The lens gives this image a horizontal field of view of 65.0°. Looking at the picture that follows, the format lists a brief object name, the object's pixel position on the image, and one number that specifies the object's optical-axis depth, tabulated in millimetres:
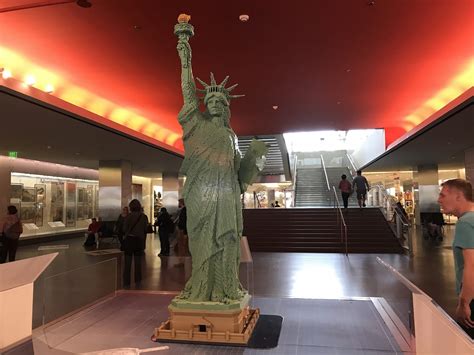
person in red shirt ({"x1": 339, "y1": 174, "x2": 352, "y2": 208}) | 13938
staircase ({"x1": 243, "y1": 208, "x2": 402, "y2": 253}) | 10836
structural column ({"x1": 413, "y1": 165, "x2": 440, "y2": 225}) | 16516
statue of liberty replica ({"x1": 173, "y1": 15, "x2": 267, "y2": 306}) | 3666
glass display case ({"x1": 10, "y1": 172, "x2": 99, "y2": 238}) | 13453
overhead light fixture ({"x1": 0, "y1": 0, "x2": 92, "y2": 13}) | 4422
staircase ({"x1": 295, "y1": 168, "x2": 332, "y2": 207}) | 18444
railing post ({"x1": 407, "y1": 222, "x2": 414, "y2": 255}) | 9434
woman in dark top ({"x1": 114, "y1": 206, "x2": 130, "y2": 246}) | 6523
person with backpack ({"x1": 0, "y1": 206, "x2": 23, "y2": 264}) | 7469
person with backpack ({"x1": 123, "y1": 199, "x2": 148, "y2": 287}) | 6070
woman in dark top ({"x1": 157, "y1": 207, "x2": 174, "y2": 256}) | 8641
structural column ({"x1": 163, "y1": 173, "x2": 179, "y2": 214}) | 17656
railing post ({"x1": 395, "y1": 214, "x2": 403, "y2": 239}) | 10659
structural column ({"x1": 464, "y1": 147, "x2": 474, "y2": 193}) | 11103
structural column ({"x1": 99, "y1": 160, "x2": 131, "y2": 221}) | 12805
